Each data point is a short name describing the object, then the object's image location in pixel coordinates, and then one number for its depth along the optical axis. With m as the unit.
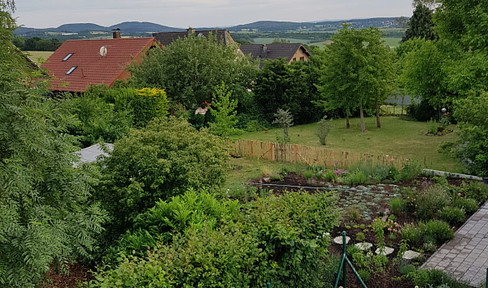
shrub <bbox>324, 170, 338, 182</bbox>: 12.84
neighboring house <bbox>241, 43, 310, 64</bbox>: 46.55
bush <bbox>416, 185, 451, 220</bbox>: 9.43
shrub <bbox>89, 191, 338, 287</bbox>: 4.60
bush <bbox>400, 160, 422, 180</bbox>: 12.55
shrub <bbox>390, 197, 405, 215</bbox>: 9.77
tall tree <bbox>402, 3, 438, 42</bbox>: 42.38
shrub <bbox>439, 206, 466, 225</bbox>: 9.28
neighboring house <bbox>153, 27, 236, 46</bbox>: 42.50
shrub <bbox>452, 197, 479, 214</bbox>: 9.88
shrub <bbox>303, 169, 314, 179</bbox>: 13.11
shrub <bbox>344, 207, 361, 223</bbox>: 9.41
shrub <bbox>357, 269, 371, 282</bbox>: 6.79
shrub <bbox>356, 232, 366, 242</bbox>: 8.35
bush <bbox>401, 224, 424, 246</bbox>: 8.27
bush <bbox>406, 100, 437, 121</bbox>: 25.77
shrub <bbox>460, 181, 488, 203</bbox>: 10.62
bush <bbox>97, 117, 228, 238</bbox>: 7.74
